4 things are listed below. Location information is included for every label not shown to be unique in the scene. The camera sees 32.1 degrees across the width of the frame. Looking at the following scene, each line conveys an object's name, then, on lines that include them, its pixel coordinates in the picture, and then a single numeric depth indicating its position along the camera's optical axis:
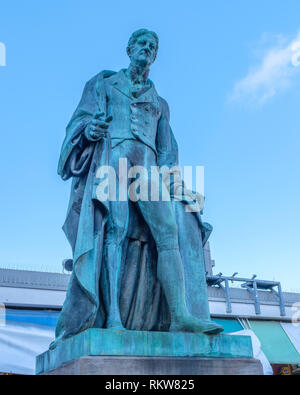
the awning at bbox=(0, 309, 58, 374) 12.26
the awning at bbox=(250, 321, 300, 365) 14.81
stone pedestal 4.63
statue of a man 5.62
